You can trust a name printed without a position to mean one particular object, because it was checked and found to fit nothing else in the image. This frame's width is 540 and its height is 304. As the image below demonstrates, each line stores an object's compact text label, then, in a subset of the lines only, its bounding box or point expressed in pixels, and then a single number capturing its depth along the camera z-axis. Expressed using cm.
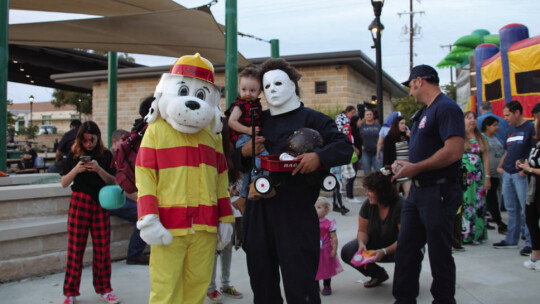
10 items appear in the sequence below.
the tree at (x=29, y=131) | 3094
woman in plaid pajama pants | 366
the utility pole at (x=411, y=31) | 3104
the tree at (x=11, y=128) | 2919
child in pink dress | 381
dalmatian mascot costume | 249
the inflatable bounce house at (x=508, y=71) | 962
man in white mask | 249
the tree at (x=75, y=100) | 3038
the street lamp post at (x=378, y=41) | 1013
